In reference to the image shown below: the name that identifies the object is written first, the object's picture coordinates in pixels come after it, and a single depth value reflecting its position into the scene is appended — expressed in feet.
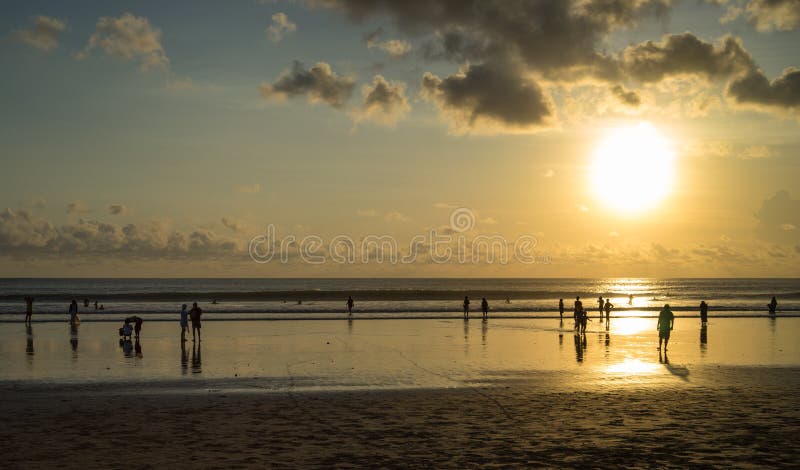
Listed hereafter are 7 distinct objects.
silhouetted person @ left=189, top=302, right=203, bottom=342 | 110.73
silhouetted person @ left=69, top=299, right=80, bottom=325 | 150.30
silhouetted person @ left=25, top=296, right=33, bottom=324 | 164.91
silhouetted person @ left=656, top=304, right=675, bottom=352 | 94.38
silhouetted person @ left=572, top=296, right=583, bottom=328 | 133.08
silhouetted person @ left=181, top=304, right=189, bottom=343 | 114.36
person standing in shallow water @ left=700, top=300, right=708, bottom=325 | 159.53
